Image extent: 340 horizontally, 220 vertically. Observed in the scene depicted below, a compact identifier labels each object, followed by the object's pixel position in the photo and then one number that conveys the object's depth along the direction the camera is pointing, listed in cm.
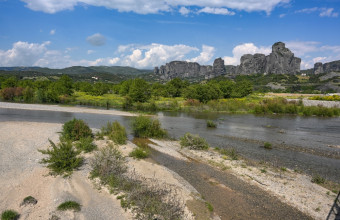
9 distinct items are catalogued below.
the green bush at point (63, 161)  1428
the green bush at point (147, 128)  2736
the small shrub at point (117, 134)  2233
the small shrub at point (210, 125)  3649
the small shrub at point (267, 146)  2458
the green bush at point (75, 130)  2188
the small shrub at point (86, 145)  1895
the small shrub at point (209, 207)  1127
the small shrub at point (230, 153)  1989
